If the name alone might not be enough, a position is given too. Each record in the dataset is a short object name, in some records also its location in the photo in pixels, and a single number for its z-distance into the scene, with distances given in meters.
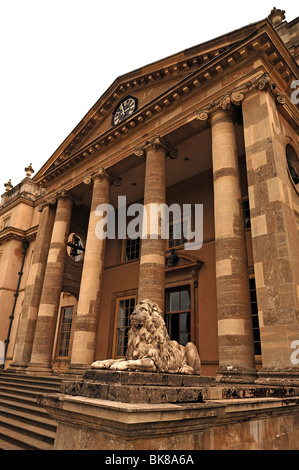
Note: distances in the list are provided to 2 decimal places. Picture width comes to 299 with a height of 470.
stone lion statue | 4.31
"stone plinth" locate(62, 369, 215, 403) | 3.07
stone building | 8.00
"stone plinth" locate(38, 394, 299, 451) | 2.65
